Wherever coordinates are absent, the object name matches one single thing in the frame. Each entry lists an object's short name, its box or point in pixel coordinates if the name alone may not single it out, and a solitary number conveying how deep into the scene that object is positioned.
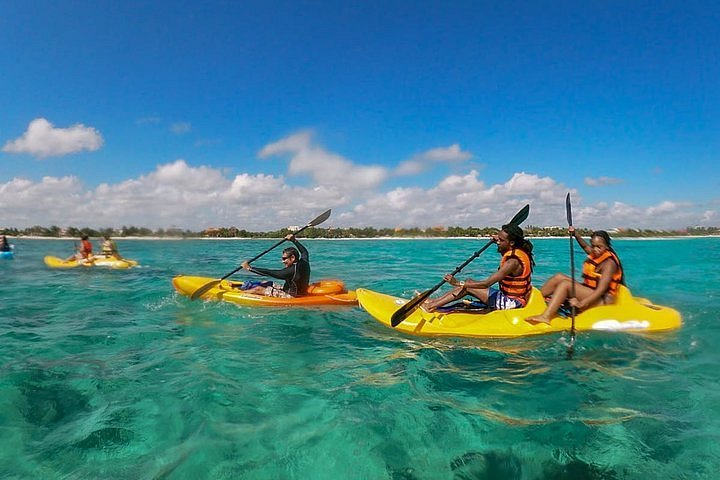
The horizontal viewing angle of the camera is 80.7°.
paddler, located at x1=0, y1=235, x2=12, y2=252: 26.95
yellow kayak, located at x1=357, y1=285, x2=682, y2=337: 7.46
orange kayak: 10.58
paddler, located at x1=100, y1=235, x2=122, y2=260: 20.61
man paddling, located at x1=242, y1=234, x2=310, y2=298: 10.58
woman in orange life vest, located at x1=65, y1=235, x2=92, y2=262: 20.16
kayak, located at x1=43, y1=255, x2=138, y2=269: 20.12
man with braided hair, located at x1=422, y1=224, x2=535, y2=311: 7.61
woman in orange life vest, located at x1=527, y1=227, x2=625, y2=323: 7.61
